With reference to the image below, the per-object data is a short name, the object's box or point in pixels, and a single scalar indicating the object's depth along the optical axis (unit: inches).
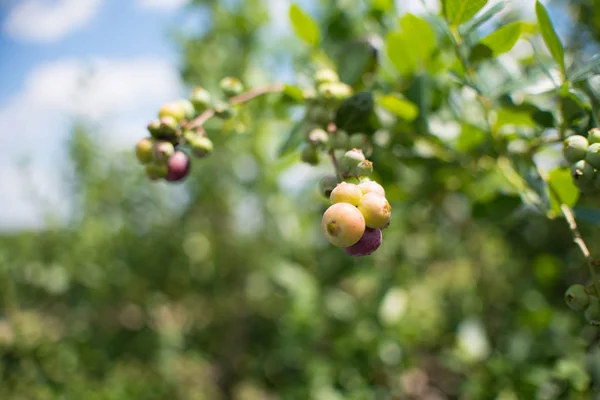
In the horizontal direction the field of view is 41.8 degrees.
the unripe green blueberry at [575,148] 11.6
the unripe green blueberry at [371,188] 11.0
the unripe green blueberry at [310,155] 13.2
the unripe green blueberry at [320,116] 13.6
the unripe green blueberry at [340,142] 12.9
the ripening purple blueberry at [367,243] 11.0
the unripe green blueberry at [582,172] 11.6
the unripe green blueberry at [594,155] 11.4
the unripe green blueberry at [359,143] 12.9
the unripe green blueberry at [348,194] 10.8
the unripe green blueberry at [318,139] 13.0
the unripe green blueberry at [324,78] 13.9
